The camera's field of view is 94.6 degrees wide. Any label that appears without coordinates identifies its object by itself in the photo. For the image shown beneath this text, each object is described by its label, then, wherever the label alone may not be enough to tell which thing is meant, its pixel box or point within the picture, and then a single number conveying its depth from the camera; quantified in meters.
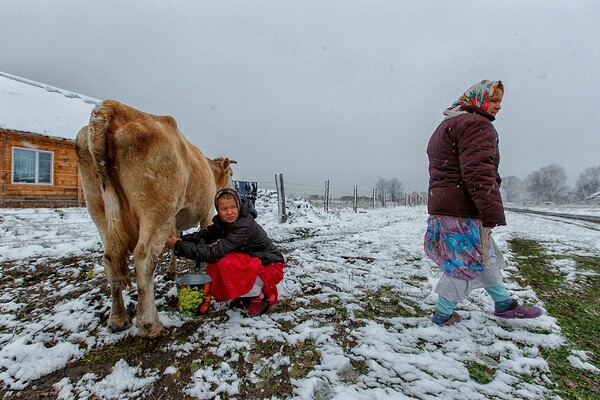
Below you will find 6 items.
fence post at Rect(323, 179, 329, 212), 14.31
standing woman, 2.26
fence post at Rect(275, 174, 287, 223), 9.88
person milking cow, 2.59
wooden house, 11.88
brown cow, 2.26
